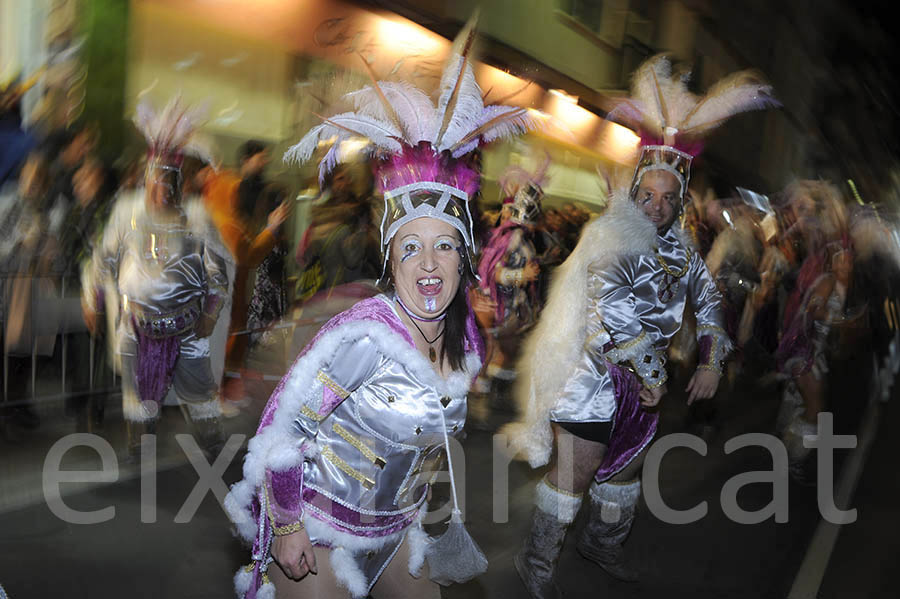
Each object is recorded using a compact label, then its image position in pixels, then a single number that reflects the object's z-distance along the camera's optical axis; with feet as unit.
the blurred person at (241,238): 25.88
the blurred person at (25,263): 22.76
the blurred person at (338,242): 25.29
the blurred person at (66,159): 24.54
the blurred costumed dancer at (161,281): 17.56
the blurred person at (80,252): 24.18
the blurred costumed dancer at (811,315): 23.80
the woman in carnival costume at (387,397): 8.02
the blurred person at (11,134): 22.27
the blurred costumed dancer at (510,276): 32.91
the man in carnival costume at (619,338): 13.82
